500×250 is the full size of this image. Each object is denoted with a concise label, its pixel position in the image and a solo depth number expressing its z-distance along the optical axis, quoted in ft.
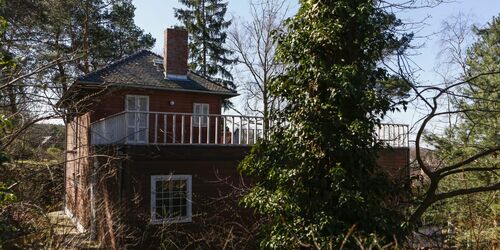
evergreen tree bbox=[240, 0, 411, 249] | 24.48
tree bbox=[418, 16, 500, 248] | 30.71
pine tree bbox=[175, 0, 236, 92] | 106.22
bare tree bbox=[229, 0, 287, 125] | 91.50
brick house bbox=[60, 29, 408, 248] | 41.16
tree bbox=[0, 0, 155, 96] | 63.92
